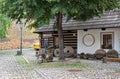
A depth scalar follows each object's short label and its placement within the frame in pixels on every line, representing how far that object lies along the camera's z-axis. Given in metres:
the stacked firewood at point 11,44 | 33.86
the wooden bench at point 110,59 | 14.09
